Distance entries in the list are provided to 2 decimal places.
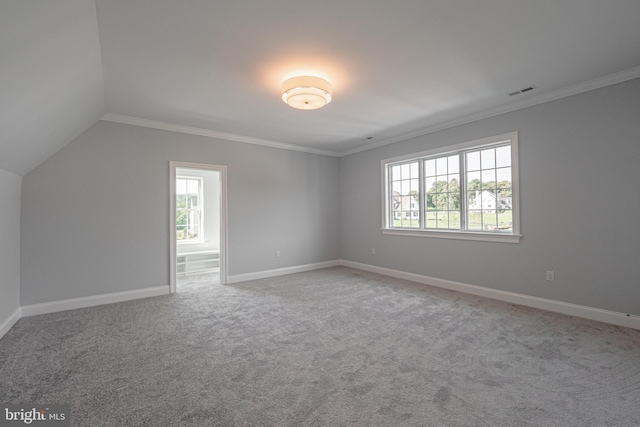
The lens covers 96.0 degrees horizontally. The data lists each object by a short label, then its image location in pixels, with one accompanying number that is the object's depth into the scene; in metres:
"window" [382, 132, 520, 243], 3.98
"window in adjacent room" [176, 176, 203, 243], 6.59
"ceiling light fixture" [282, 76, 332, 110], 2.87
